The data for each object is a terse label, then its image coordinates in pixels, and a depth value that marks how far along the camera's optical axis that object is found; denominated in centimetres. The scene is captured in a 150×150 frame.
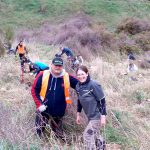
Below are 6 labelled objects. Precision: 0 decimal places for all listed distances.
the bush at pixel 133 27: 1586
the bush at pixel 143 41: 1336
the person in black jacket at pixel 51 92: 332
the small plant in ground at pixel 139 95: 564
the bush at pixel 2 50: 953
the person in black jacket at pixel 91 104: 311
